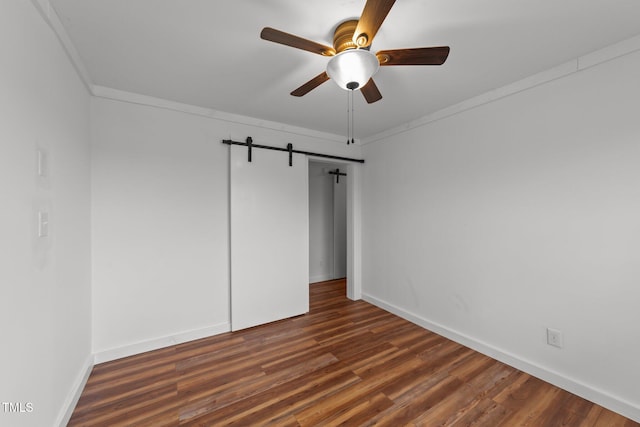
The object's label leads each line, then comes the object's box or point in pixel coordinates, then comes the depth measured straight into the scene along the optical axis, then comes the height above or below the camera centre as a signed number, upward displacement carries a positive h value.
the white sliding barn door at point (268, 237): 2.90 -0.26
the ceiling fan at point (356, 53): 1.29 +0.88
